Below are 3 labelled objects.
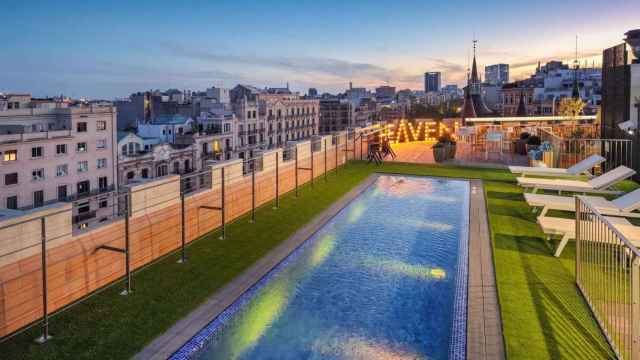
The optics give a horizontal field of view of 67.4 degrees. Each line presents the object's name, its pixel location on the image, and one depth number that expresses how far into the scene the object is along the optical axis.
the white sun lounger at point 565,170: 10.93
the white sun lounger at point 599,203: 6.39
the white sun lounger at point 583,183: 9.08
